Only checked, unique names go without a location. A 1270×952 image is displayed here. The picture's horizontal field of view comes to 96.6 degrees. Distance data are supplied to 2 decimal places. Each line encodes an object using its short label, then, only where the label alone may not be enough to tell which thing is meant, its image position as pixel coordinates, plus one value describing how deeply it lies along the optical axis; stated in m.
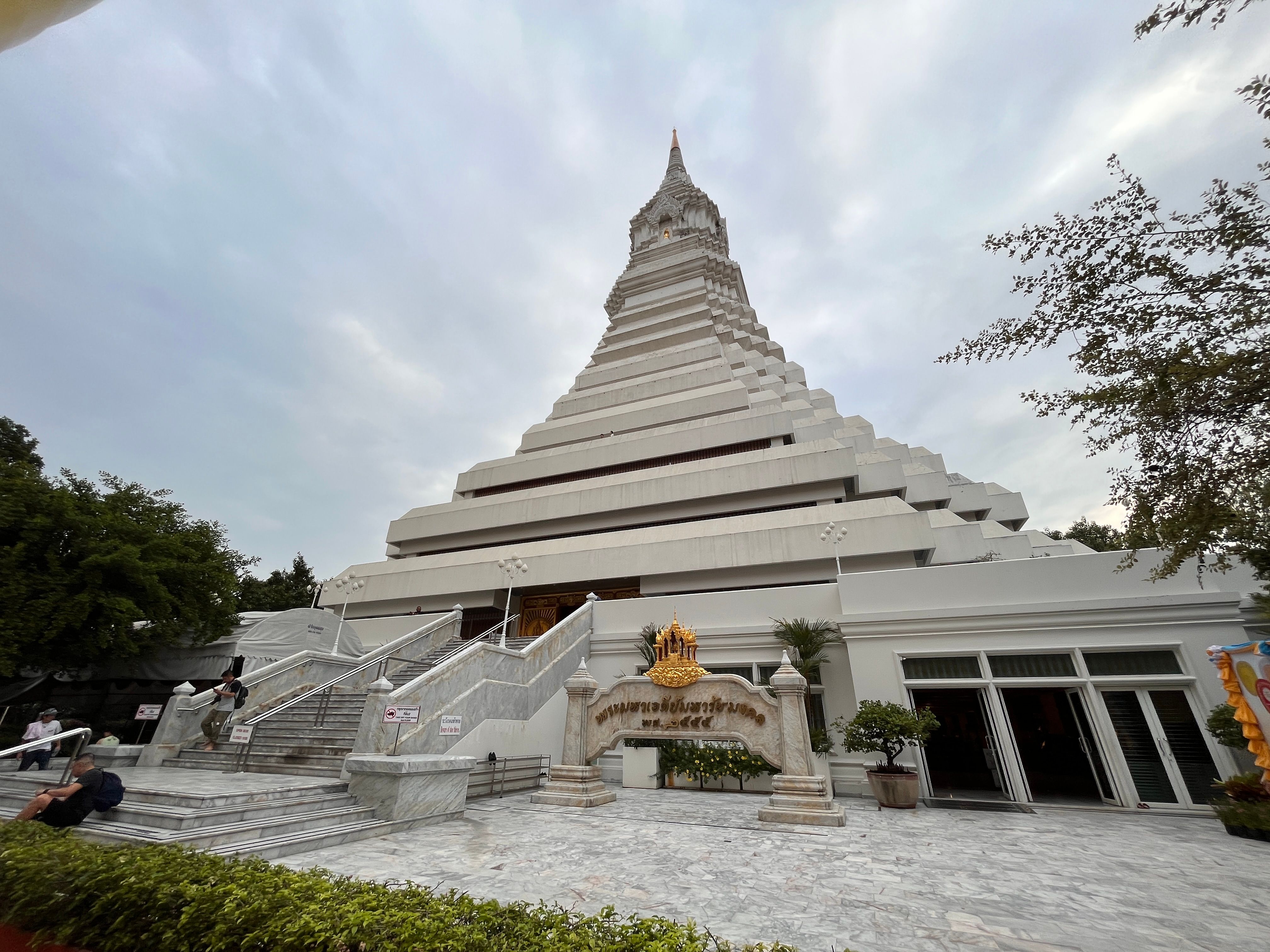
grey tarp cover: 15.91
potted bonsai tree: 10.31
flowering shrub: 12.37
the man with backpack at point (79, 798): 6.30
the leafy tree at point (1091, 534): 33.19
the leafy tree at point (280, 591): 33.75
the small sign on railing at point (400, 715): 9.45
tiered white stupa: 19.12
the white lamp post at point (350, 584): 18.16
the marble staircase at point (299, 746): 10.31
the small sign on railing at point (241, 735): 9.94
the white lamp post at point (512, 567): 17.75
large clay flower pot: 10.30
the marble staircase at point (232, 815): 6.40
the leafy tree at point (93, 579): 13.41
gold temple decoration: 10.67
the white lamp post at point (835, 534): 15.43
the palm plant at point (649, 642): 15.26
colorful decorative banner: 8.19
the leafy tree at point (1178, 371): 6.04
